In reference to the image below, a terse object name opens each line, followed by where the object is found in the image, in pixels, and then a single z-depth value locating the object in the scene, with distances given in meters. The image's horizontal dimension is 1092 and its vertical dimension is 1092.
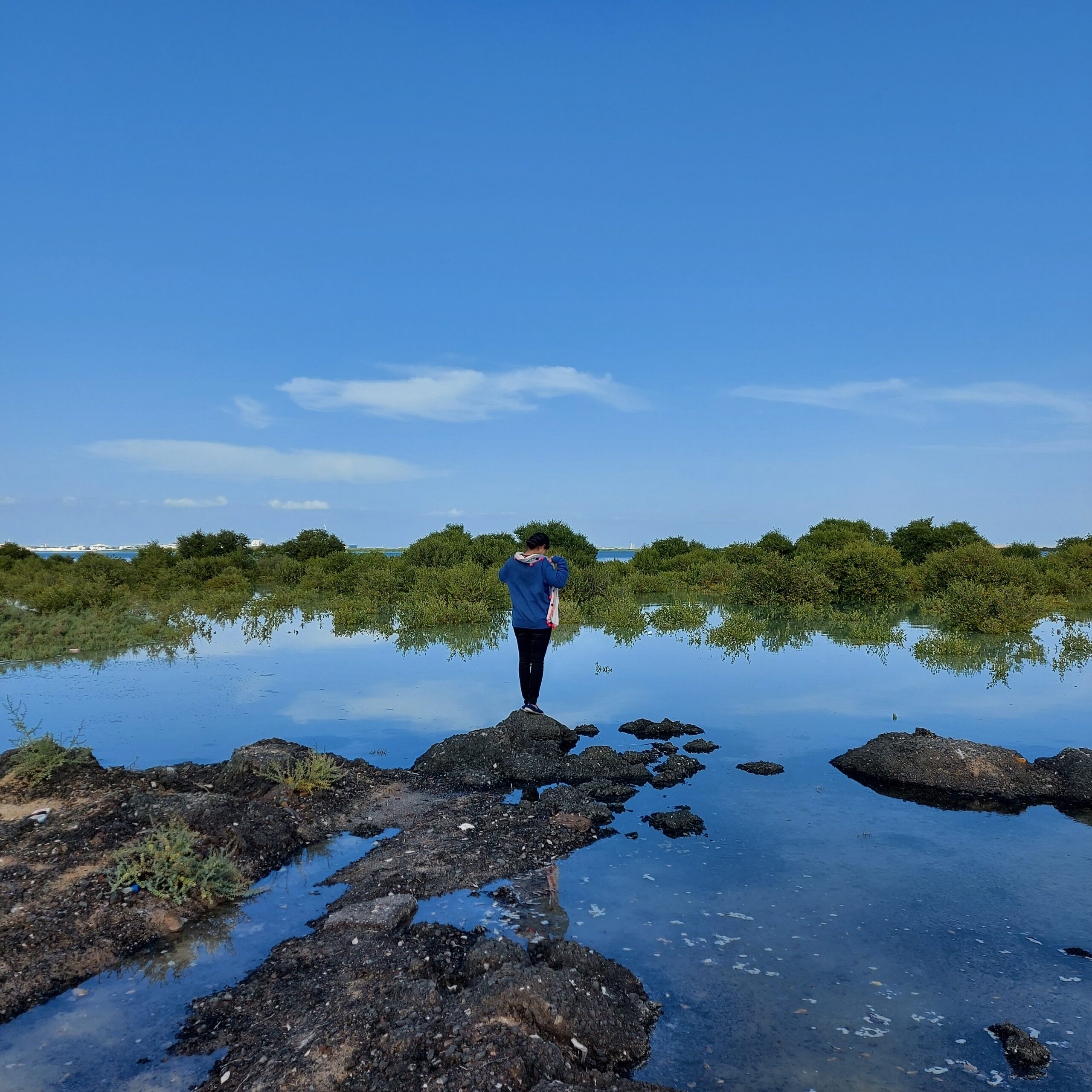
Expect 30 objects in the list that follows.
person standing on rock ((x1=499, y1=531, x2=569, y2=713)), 10.11
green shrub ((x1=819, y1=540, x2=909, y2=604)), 26.81
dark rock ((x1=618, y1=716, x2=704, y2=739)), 9.88
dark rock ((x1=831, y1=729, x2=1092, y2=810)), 7.65
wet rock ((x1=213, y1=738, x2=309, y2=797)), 7.45
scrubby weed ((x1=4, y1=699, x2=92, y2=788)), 7.20
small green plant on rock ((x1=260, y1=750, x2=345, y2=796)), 7.28
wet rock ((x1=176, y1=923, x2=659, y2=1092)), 3.34
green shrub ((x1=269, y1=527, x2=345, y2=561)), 36.62
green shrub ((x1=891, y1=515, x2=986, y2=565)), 35.34
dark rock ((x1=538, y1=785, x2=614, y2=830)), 6.88
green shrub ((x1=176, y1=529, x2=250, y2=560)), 36.44
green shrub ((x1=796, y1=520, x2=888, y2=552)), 35.81
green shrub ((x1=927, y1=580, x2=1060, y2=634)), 18.91
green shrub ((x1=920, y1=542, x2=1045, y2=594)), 24.08
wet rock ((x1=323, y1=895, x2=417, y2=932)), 4.78
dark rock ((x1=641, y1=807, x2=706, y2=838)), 6.55
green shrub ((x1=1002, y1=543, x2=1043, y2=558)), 40.16
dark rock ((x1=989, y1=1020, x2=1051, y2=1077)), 3.57
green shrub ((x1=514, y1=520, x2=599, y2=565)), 33.41
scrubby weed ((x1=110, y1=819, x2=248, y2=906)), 5.28
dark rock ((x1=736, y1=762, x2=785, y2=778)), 8.28
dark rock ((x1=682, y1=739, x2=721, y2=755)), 9.13
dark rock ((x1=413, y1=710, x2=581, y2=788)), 8.23
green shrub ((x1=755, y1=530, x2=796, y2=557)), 38.03
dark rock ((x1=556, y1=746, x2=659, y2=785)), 8.15
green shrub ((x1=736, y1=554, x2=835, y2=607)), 25.06
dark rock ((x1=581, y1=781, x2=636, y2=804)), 7.52
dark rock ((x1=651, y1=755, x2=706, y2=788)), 7.96
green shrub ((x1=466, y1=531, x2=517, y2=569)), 31.09
